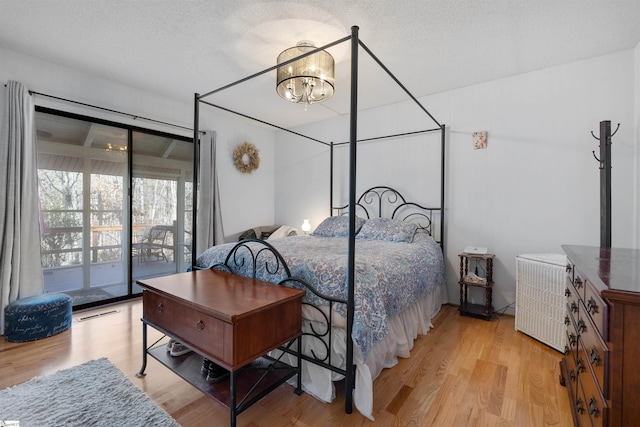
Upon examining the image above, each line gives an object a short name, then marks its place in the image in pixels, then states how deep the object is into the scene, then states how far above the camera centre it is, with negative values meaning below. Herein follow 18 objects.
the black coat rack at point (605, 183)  1.97 +0.21
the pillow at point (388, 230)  3.11 -0.20
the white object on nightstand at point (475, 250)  2.98 -0.39
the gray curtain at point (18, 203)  2.55 +0.07
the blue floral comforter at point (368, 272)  1.67 -0.42
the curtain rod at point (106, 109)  2.78 +1.12
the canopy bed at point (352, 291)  1.61 -0.52
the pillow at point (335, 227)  3.53 -0.18
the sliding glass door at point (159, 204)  3.62 +0.10
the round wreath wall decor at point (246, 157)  4.53 +0.87
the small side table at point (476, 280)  2.90 -0.69
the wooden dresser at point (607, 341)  0.83 -0.42
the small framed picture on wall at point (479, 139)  3.16 +0.80
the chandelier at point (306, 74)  2.30 +1.13
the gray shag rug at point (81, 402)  1.49 -1.07
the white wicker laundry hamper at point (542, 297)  2.29 -0.70
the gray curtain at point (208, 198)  4.01 +0.19
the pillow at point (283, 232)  4.59 -0.32
